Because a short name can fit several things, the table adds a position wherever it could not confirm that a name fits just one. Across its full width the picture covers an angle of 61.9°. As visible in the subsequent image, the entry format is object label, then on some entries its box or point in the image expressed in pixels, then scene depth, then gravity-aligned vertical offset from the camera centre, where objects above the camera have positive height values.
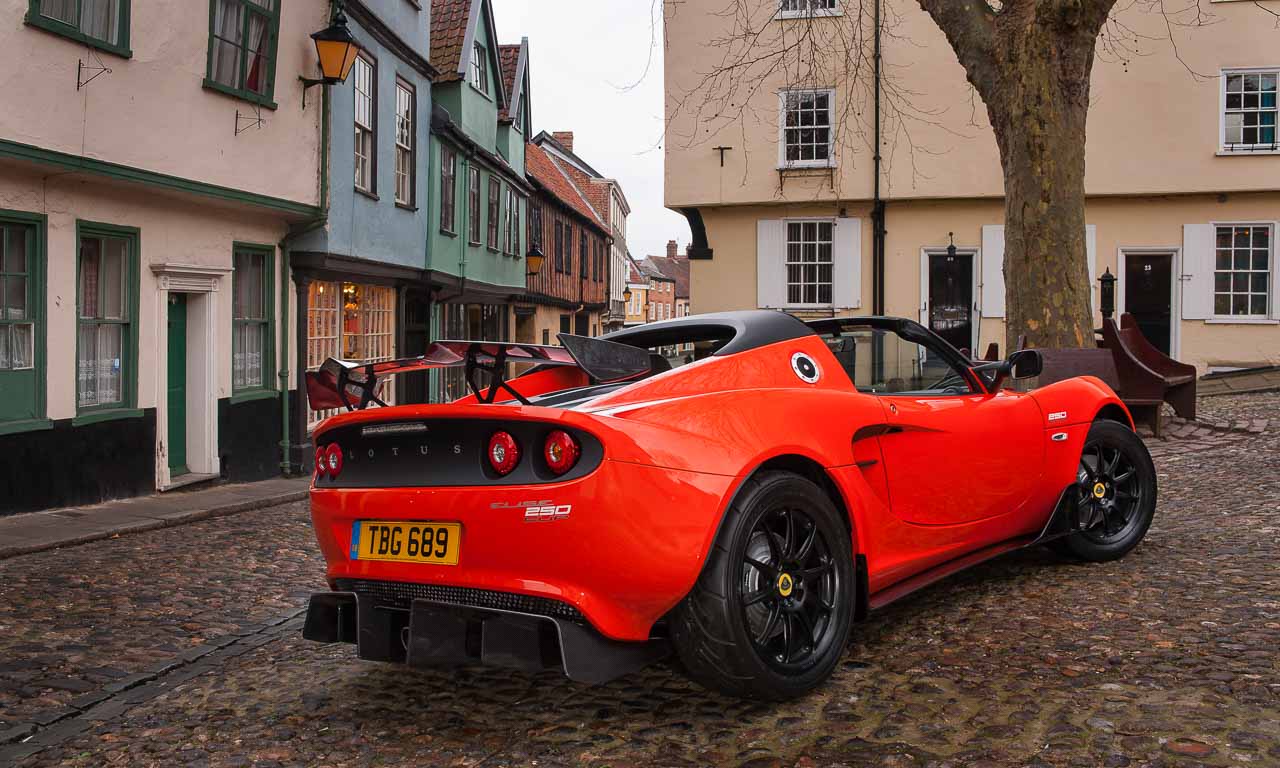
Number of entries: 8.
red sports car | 3.10 -0.43
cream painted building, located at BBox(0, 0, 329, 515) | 8.93 +1.35
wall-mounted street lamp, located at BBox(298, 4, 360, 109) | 12.64 +3.85
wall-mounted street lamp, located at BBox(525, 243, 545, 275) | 25.08 +2.70
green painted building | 19.17 +3.93
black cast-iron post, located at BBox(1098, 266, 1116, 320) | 16.80 +1.34
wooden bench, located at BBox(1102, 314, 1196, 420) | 10.61 +0.04
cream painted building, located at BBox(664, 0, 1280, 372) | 18.91 +3.61
